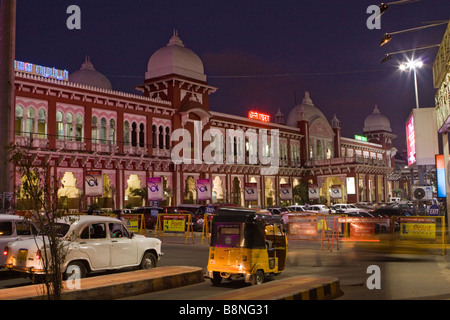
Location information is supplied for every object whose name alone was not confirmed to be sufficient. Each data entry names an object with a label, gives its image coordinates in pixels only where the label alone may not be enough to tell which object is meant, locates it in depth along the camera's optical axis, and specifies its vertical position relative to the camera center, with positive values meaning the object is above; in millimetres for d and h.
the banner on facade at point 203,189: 31953 +854
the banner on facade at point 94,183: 27594 +1226
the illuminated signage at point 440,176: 26042 +1136
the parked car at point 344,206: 42031 -666
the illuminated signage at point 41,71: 33125 +9790
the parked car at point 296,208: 38906 -678
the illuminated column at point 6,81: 13867 +3692
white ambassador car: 10594 -1083
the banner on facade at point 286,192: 40031 +670
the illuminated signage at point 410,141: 26622 +3294
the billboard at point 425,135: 22406 +2930
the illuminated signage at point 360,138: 77125 +9863
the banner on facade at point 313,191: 42178 +747
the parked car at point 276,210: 35094 -729
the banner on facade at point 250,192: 36438 +658
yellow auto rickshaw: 10625 -1074
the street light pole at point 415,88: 31794 +7438
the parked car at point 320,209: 37250 -767
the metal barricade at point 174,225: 21859 -1047
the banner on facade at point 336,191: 37406 +621
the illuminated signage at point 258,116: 53750 +9695
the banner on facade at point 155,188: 29203 +894
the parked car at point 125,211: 32622 -519
